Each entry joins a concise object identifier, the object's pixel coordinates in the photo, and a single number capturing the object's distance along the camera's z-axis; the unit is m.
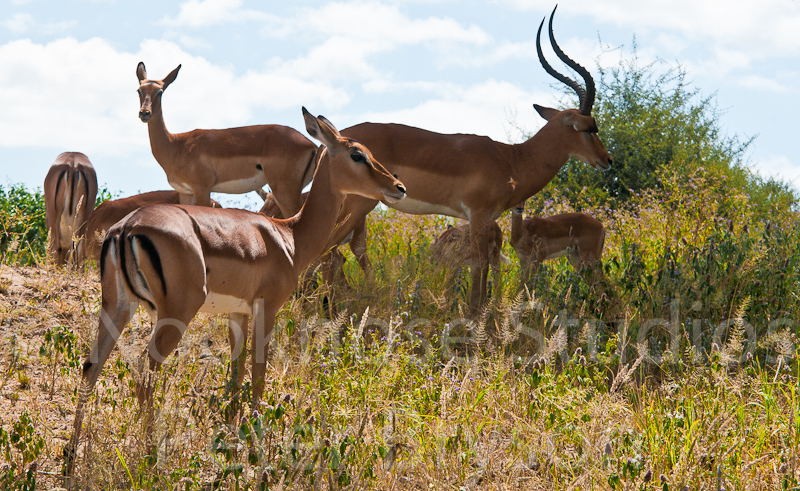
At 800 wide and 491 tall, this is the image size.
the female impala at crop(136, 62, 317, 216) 16.20
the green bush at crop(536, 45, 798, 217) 33.59
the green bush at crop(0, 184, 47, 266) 23.40
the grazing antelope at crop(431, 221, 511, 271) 15.95
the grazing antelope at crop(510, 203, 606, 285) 18.48
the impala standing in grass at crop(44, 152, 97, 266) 20.28
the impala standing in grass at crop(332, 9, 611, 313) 14.53
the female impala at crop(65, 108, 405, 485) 7.21
